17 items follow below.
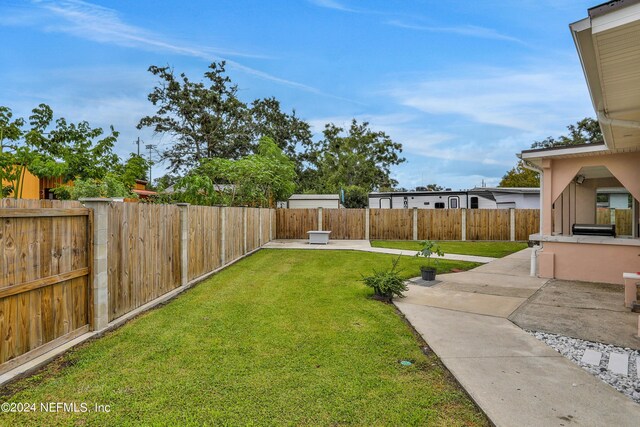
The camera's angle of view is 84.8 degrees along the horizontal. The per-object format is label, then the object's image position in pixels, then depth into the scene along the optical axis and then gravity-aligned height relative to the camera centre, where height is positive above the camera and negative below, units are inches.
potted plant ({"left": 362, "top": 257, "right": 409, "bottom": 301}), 233.5 -51.3
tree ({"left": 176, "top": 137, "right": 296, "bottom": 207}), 408.2 +40.4
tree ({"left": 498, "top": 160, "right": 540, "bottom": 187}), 1285.7 +117.6
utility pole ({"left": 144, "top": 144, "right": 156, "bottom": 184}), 970.7 +175.2
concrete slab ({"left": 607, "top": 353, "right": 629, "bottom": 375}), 131.9 -61.2
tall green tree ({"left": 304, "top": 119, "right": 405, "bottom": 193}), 1359.5 +209.3
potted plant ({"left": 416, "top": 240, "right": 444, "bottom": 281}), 297.9 -52.1
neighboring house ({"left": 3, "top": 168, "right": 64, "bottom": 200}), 496.1 +33.6
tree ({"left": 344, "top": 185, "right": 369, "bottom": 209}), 1238.3 +43.0
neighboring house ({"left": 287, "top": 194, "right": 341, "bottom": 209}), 1007.6 +23.5
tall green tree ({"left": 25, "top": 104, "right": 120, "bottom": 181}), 365.4 +73.7
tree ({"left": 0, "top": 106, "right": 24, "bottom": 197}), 294.5 +64.7
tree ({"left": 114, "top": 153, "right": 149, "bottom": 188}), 397.1 +46.7
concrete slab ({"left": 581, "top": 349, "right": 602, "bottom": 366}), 139.9 -61.3
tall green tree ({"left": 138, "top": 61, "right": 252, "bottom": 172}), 976.9 +265.7
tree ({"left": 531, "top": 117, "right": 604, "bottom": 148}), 1113.4 +252.8
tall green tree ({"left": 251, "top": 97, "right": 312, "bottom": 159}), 1145.8 +288.2
